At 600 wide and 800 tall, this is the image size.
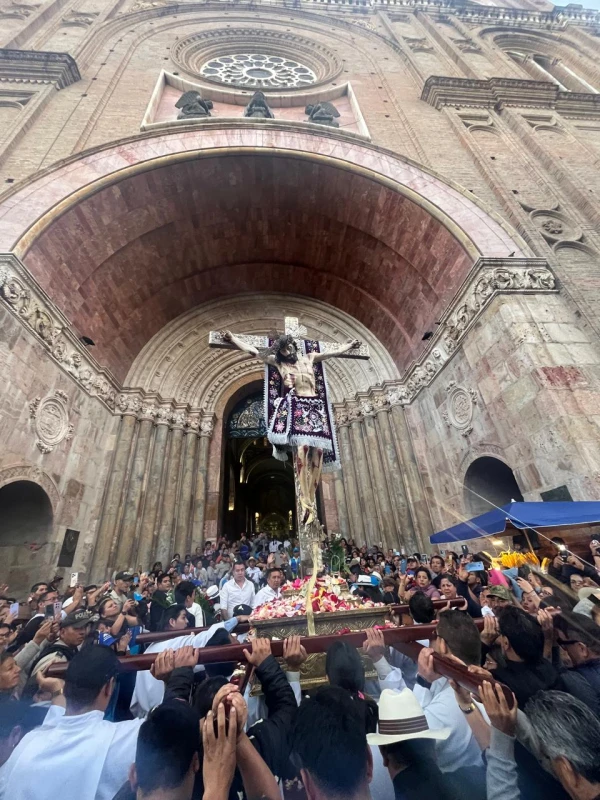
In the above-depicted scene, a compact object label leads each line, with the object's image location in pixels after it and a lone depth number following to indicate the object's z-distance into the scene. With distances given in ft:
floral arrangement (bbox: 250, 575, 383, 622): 10.63
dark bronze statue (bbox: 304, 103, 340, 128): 39.83
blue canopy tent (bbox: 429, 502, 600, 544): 15.38
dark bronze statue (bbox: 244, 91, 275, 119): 37.65
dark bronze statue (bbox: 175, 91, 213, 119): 37.11
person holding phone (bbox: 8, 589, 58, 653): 9.40
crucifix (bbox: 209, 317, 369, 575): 15.46
